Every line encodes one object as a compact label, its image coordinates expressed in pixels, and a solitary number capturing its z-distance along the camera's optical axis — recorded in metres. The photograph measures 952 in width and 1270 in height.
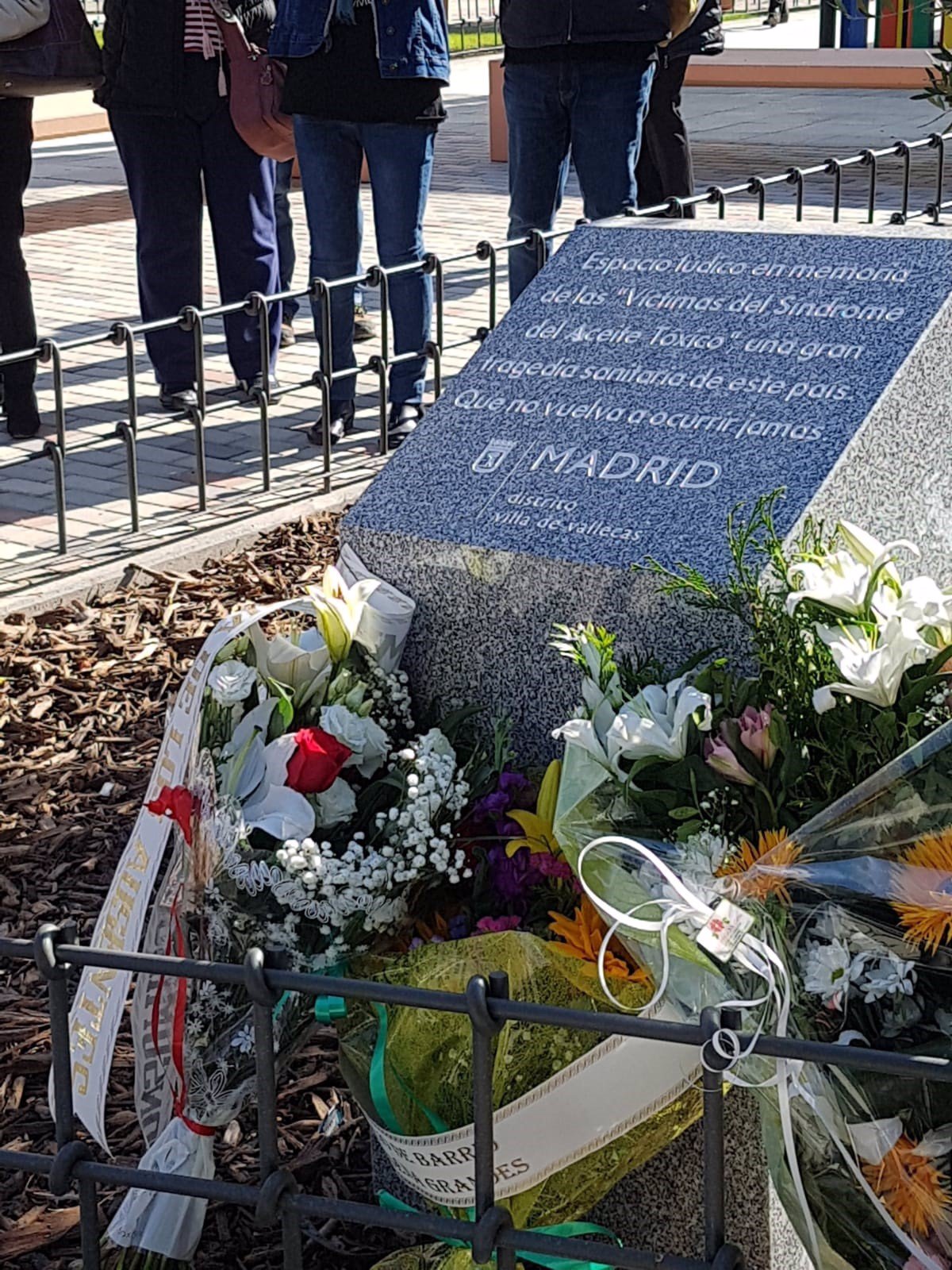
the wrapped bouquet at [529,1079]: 1.87
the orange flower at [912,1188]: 1.66
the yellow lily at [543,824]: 2.21
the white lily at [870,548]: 2.10
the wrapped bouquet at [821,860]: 1.67
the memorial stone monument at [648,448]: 2.45
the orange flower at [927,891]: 1.63
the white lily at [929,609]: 2.02
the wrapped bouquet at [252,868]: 2.16
